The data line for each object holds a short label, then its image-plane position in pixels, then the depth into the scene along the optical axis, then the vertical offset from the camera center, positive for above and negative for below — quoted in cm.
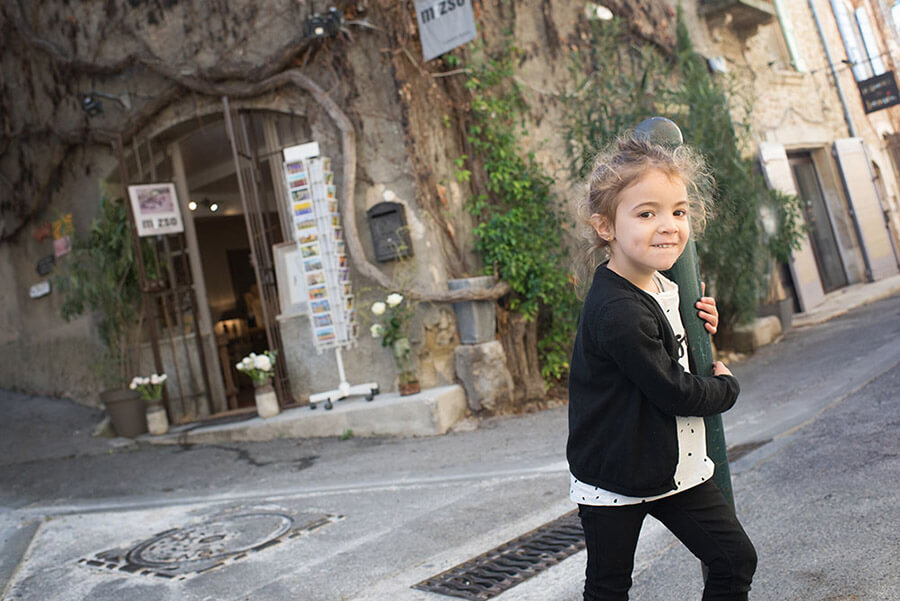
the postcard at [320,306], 730 +84
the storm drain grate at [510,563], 301 -82
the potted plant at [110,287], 830 +165
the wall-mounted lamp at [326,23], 705 +328
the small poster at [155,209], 803 +228
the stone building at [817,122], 1091 +264
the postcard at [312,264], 736 +124
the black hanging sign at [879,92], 1347 +313
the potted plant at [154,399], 788 +35
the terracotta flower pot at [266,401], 749 +8
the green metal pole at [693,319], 184 +0
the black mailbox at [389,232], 721 +136
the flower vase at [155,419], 788 +15
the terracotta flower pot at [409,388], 699 -8
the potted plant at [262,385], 746 +25
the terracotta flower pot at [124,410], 792 +31
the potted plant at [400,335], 698 +41
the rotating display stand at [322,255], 726 +129
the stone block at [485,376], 692 -13
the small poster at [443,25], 651 +285
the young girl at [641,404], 169 -17
